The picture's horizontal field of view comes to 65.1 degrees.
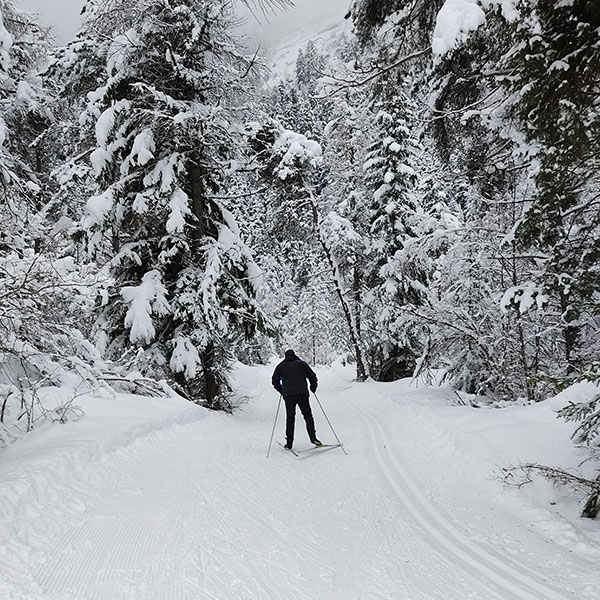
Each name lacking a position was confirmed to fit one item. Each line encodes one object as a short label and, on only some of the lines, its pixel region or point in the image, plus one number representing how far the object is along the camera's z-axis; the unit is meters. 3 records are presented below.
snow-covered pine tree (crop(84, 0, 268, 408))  11.52
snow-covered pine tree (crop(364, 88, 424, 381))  20.64
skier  9.09
